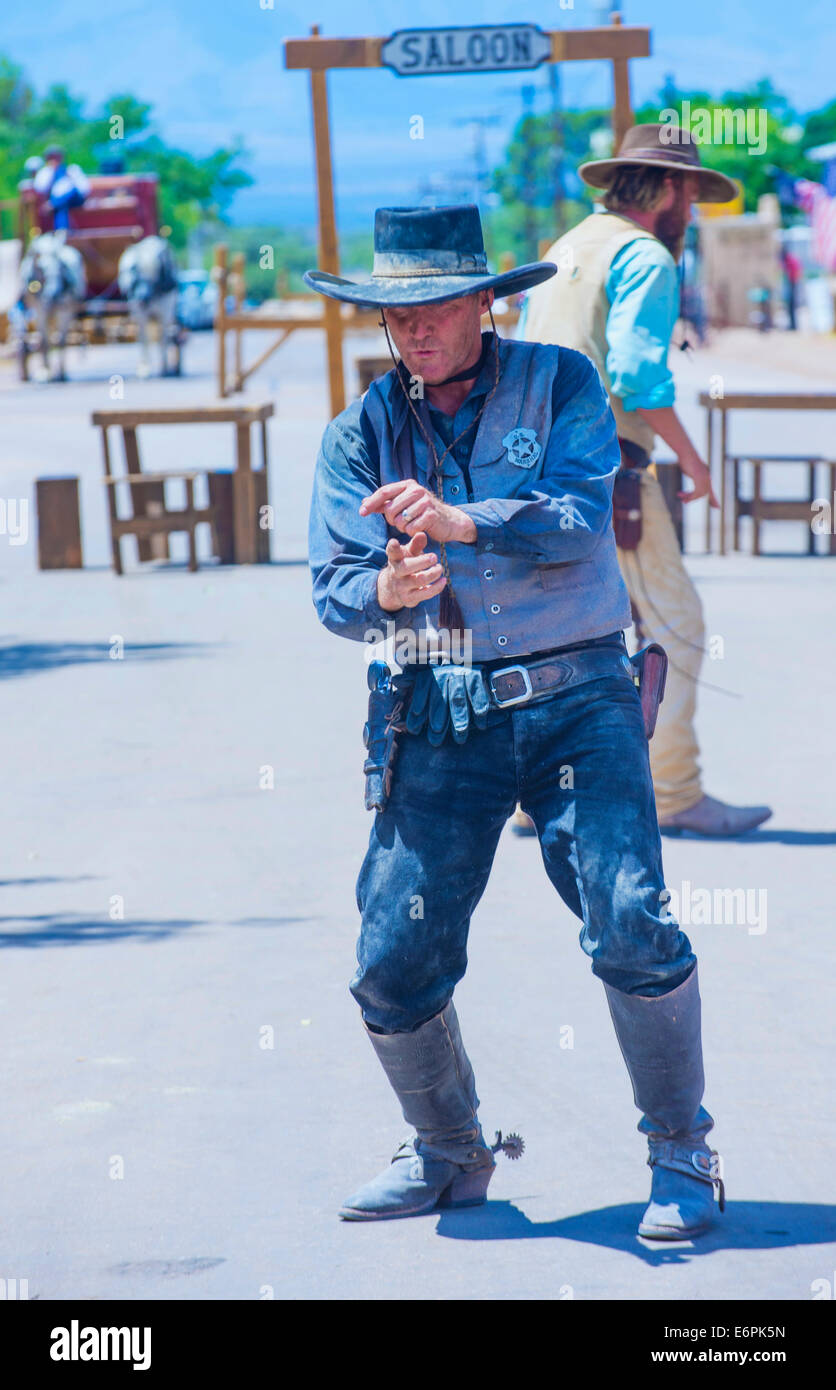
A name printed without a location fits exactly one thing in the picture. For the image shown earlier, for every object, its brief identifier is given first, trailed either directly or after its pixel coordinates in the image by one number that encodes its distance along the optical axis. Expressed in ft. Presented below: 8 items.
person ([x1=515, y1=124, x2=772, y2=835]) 22.04
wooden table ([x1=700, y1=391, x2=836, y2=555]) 45.73
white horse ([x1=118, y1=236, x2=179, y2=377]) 116.26
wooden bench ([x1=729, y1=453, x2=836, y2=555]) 47.11
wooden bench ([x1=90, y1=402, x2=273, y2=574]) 46.44
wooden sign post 42.04
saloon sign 41.98
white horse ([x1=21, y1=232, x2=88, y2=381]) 111.96
